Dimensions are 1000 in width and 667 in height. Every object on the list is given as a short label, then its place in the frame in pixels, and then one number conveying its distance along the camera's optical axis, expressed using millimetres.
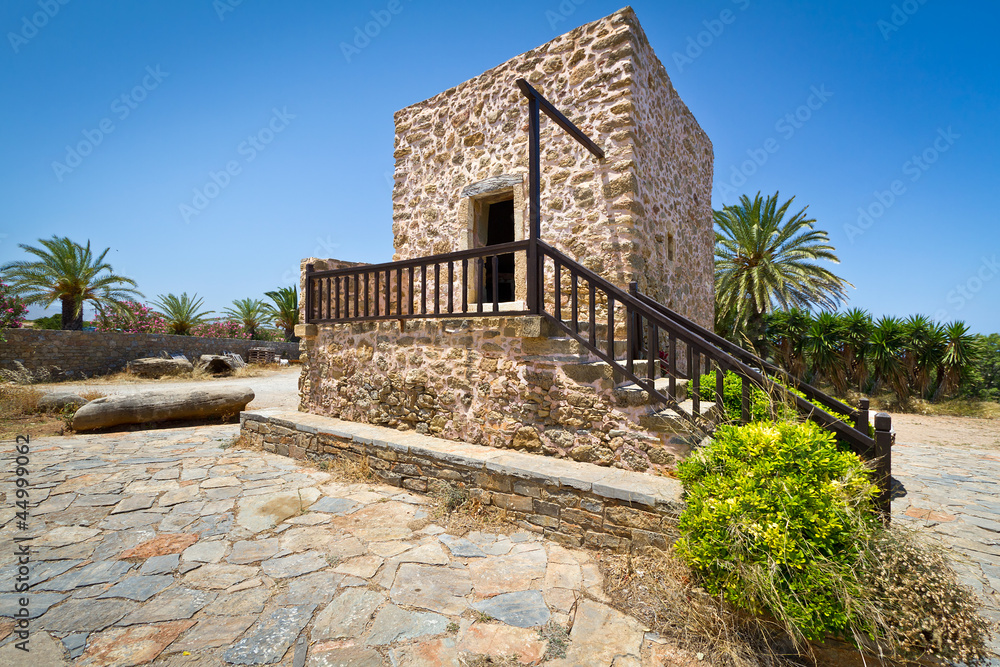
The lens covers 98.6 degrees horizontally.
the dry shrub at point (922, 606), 1967
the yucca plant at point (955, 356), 10648
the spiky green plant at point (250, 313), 24000
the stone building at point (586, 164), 5660
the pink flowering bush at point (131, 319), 17453
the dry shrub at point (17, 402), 8006
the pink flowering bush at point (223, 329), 21859
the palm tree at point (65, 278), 15109
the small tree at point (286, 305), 23344
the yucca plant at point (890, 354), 11375
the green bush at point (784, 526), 1983
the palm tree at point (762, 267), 14398
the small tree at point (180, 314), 19750
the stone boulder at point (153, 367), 14086
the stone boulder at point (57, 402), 8078
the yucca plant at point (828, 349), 12305
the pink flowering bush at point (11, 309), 13609
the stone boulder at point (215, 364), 15227
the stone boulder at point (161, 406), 7180
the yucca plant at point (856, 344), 11992
